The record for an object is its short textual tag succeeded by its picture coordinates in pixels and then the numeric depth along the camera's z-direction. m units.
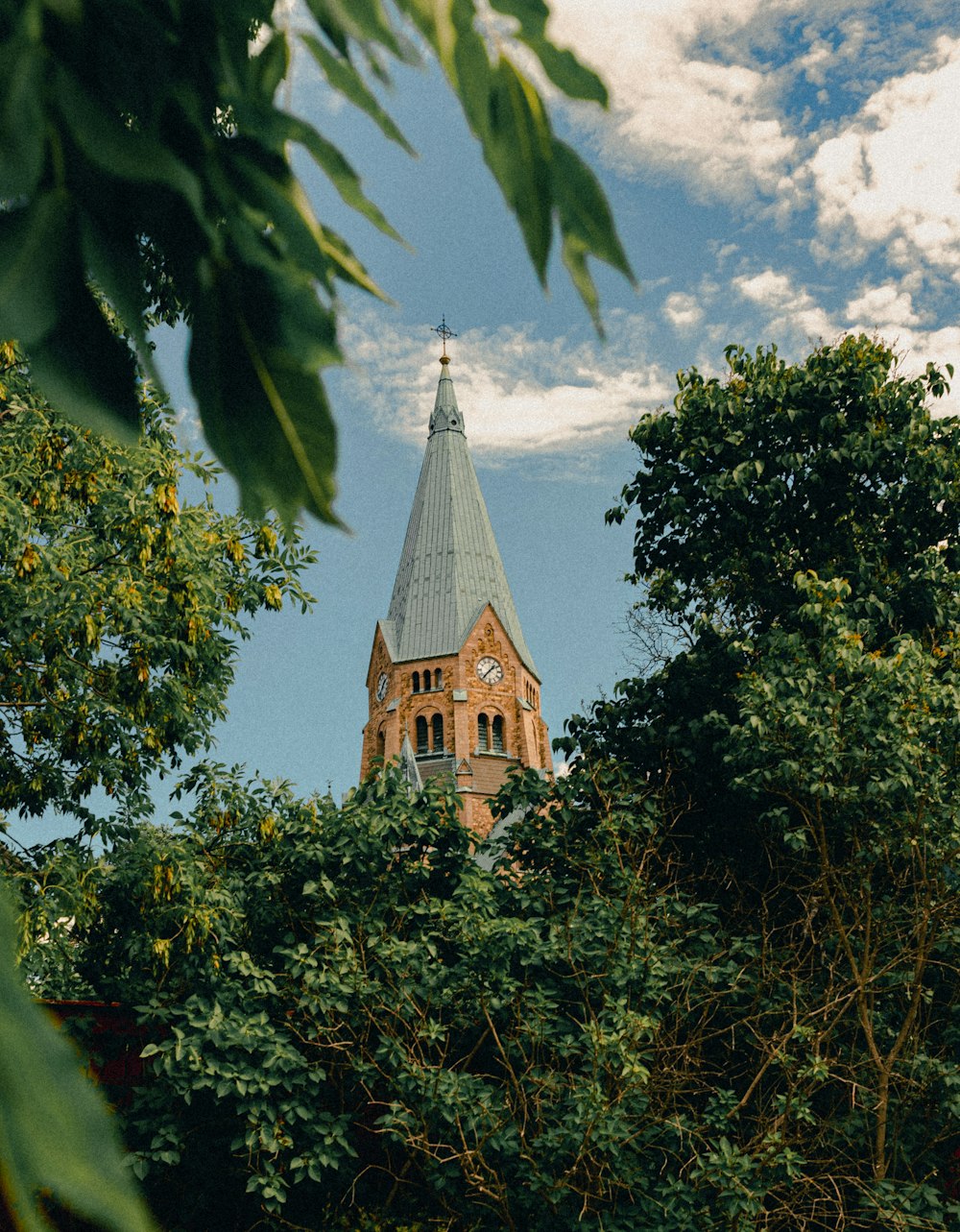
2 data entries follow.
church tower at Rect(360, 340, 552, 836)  49.53
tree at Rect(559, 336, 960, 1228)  7.98
